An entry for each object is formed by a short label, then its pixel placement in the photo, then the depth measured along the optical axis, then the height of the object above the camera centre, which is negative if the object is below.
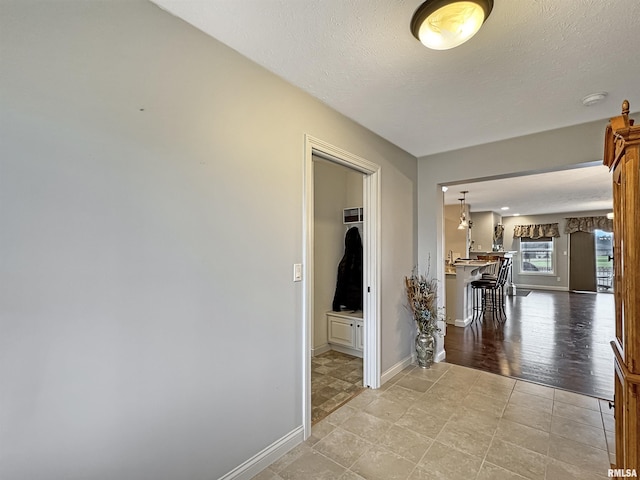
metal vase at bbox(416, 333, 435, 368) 3.22 -1.10
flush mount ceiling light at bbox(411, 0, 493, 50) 1.26 +1.02
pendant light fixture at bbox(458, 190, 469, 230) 6.62 +0.71
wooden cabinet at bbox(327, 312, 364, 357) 3.49 -1.01
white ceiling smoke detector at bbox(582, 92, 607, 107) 2.07 +1.07
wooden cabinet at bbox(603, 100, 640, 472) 1.15 -0.12
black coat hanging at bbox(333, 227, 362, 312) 3.71 -0.36
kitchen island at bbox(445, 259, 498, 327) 4.98 -0.79
